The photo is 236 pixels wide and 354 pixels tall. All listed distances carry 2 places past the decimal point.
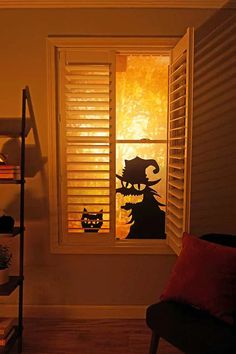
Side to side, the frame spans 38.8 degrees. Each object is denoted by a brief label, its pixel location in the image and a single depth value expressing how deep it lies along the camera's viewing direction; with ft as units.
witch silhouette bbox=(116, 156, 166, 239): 11.09
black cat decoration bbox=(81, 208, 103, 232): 8.85
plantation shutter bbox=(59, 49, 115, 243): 8.61
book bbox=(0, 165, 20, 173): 7.61
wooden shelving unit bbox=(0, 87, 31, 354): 7.37
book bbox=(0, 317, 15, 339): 7.30
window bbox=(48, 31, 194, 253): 8.48
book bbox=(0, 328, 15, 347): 7.26
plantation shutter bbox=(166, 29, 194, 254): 6.69
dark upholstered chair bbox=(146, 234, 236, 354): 5.42
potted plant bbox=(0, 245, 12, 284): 7.59
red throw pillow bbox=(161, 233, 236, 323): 5.97
